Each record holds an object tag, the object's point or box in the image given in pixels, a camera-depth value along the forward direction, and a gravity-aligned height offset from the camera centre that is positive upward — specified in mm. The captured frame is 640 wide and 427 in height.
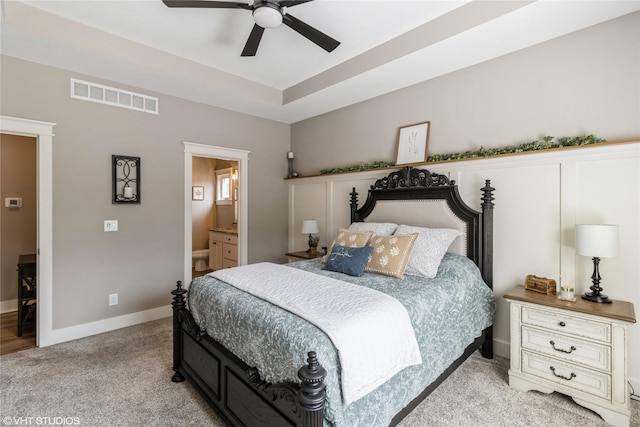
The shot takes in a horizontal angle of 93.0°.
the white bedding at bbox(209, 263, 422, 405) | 1453 -579
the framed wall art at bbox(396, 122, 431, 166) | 3475 +807
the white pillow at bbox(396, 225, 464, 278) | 2549 -332
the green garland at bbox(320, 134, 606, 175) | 2411 +583
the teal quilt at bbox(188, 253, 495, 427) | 1442 -707
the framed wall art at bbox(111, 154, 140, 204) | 3445 +383
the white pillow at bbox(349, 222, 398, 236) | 3188 -170
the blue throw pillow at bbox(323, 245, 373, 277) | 2629 -432
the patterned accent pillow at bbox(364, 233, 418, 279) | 2562 -378
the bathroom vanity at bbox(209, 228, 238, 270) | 5401 -693
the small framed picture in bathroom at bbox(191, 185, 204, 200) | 6738 +426
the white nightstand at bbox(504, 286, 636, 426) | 1939 -961
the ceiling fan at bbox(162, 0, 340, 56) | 2072 +1402
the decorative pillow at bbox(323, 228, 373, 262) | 2986 -272
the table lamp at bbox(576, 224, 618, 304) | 2078 -220
